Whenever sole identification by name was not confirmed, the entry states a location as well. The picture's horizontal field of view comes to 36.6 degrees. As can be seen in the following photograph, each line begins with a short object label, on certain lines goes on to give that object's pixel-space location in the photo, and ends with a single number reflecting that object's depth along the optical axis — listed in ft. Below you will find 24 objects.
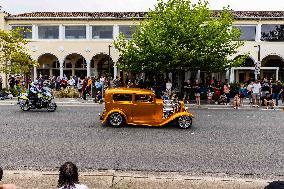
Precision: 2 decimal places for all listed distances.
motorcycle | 66.80
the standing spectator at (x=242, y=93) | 87.12
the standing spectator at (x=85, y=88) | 89.81
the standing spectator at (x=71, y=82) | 105.29
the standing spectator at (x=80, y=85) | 98.08
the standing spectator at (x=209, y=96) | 85.25
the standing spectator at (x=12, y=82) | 100.44
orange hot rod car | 50.47
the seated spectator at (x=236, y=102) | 76.48
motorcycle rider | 66.90
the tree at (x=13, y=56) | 103.81
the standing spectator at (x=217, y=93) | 85.14
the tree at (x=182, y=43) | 88.02
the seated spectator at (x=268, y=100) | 77.09
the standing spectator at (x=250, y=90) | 86.33
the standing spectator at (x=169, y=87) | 90.69
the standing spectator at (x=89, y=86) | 93.68
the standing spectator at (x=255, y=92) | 79.77
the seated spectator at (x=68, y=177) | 16.88
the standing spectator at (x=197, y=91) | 81.36
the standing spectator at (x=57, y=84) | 103.53
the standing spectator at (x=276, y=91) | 80.09
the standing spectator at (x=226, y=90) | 82.93
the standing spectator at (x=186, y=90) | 88.50
